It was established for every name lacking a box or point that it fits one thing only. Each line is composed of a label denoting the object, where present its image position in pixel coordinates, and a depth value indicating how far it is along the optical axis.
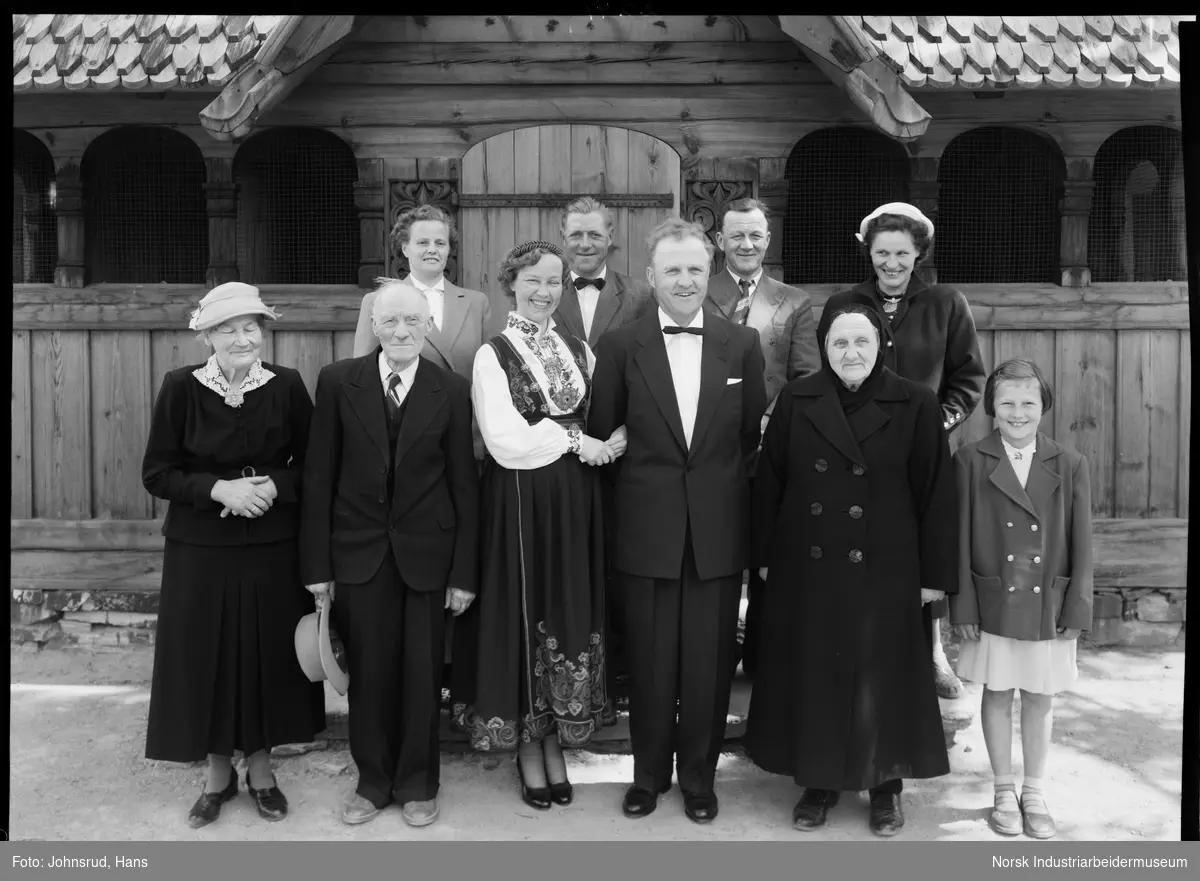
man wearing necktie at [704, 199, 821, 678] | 4.41
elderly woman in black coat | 3.71
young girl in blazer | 3.77
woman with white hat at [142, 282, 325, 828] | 3.80
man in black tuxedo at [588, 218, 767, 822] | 3.85
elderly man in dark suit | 3.82
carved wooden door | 5.64
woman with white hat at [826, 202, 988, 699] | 4.26
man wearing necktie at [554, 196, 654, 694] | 4.46
